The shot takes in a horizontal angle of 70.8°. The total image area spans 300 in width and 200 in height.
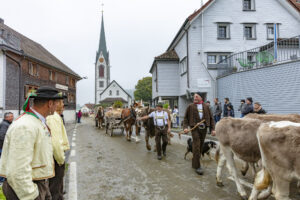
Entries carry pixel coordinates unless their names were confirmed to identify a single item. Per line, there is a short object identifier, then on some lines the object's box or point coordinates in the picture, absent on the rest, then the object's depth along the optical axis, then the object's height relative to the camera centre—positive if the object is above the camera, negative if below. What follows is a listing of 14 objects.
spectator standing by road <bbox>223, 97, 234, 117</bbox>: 11.77 -0.10
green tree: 65.44 +4.85
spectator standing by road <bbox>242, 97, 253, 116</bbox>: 8.77 -0.16
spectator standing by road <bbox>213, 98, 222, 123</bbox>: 12.15 -0.33
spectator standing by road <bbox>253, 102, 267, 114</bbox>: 7.64 -0.18
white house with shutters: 17.02 +6.17
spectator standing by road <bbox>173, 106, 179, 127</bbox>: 17.49 -0.79
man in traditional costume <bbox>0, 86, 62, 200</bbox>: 1.80 -0.44
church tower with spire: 82.75 +14.57
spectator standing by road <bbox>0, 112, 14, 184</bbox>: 5.38 -0.50
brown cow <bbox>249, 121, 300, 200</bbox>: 2.88 -0.69
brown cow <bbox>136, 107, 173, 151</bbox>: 8.99 -1.03
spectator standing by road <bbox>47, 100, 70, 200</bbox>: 2.98 -0.66
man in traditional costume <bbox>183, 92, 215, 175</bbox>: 5.76 -0.51
